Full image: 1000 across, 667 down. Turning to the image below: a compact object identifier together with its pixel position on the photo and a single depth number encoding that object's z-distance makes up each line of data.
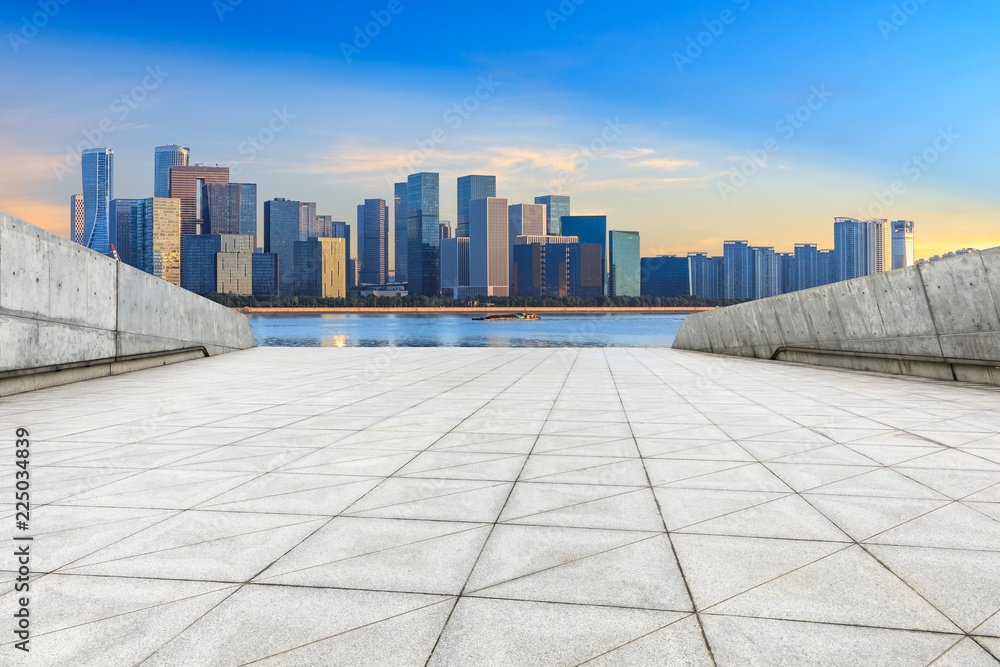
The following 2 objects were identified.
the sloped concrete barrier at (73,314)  9.95
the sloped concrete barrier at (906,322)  10.49
